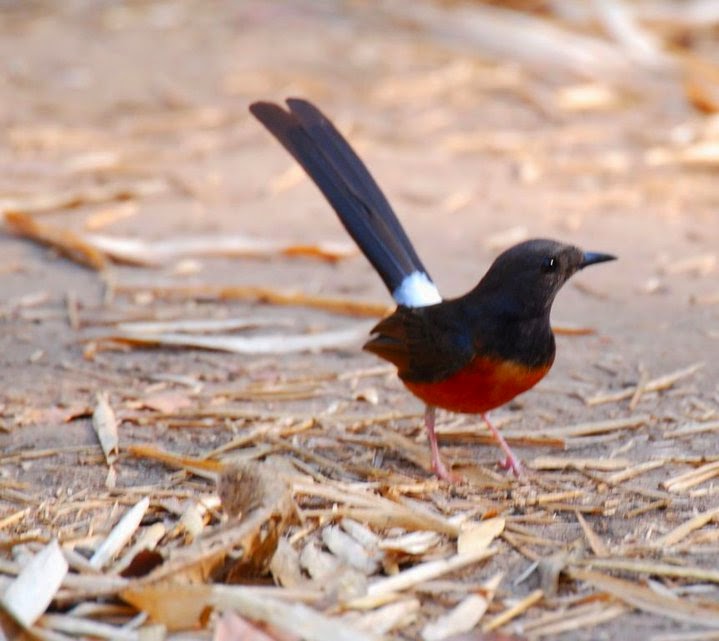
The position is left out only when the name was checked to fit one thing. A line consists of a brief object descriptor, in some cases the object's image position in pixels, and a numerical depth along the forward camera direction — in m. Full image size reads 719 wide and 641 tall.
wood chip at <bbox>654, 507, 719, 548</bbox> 7.06
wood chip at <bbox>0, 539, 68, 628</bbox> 6.21
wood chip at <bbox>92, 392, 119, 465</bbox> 8.35
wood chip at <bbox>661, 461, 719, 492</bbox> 7.81
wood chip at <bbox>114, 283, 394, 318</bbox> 11.42
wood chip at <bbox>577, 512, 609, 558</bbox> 6.93
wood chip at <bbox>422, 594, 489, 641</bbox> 6.14
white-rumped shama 8.01
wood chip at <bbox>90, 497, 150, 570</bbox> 6.89
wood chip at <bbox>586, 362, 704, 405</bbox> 9.36
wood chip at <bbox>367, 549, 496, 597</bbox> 6.53
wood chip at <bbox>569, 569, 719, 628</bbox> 6.24
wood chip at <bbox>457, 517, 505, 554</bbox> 7.00
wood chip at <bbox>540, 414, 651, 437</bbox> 8.78
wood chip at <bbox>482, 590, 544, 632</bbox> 6.23
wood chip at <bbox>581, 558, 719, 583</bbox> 6.63
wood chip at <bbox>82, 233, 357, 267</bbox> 12.73
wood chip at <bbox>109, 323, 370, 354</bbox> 10.45
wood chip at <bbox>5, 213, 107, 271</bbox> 12.62
